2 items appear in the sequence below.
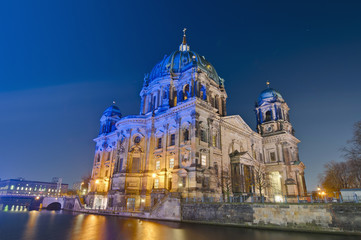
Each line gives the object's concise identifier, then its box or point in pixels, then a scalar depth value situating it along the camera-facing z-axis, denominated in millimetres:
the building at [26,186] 127188
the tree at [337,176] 59406
